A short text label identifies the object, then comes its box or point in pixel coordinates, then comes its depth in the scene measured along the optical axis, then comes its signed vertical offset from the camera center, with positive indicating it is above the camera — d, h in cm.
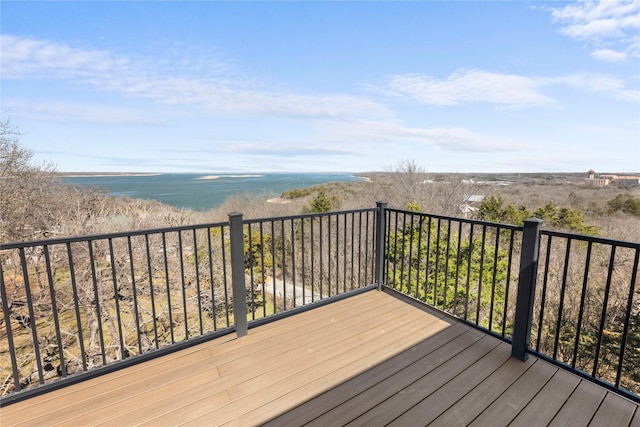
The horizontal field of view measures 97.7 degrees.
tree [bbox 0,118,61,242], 802 -49
